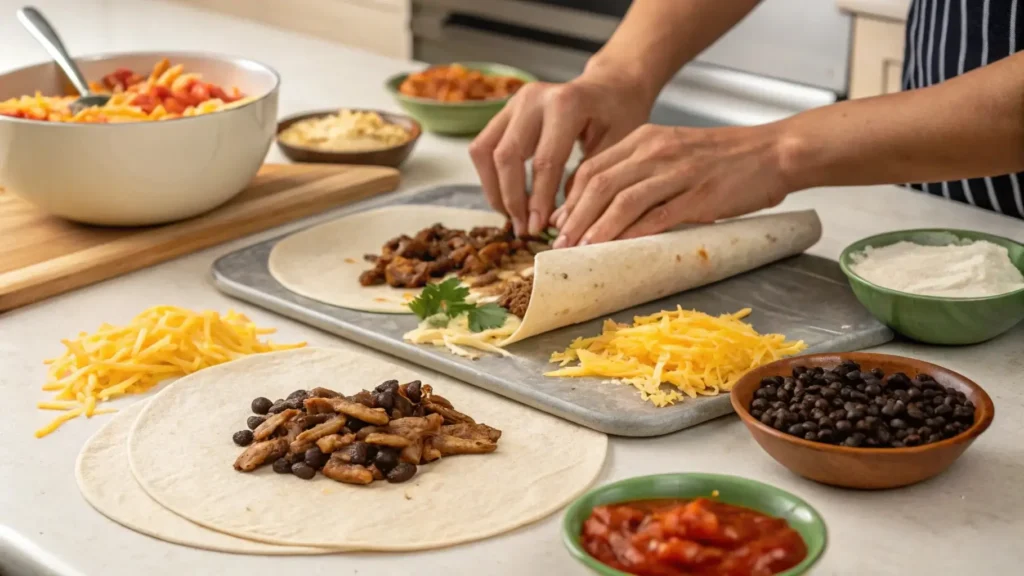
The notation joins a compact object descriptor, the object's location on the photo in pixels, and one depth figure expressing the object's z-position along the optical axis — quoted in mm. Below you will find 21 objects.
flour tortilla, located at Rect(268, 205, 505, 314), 2230
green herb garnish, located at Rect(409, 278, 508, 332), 2082
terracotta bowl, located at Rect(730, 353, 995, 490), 1478
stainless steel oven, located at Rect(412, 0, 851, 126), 4172
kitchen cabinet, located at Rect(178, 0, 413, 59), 5617
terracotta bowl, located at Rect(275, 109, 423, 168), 2906
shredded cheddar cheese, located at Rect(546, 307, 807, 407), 1809
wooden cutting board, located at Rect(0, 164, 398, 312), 2299
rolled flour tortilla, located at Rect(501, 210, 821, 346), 2024
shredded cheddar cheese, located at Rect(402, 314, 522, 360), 1991
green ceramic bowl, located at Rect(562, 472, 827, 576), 1340
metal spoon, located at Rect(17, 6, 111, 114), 2678
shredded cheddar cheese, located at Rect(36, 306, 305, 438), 1873
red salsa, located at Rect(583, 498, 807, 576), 1299
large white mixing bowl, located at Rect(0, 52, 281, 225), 2336
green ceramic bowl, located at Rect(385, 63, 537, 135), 3127
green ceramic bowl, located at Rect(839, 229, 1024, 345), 1891
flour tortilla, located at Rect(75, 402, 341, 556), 1473
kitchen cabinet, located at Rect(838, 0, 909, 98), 3857
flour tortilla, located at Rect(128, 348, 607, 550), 1493
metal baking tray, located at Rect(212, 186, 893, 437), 1763
